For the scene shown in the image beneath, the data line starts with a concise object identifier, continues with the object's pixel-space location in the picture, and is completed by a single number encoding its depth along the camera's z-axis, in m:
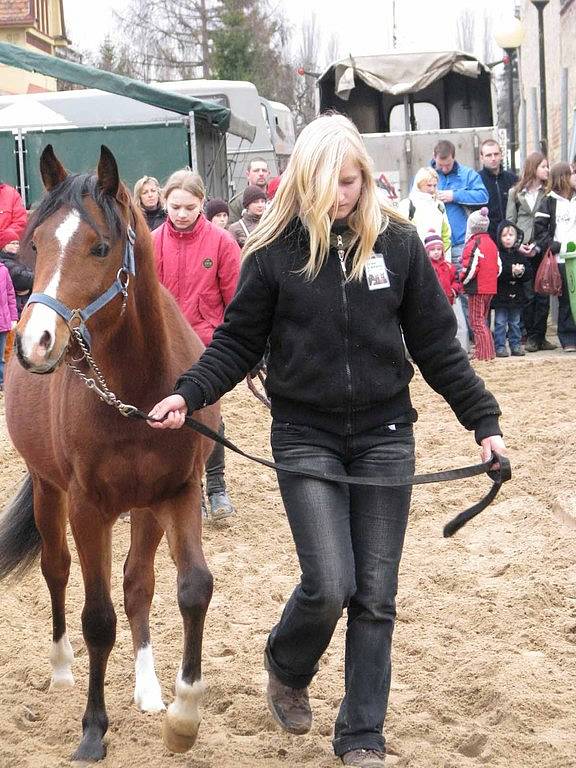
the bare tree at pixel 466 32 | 67.38
